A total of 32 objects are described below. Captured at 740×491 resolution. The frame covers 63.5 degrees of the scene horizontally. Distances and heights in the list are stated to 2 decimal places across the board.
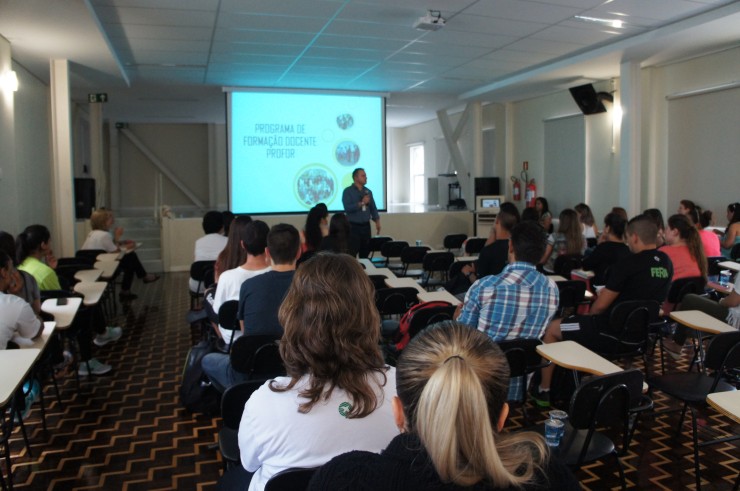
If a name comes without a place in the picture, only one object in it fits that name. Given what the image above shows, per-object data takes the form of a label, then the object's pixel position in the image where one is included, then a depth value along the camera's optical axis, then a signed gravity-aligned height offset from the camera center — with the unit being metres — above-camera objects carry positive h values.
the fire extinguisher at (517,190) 13.02 +0.24
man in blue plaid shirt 3.35 -0.54
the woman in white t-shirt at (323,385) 1.65 -0.53
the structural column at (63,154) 7.67 +0.64
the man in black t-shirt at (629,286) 4.14 -0.60
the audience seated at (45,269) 4.41 -0.50
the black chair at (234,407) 2.36 -0.81
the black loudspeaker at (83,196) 9.36 +0.11
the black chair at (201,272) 5.94 -0.72
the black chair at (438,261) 7.01 -0.70
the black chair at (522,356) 3.16 -0.83
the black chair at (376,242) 8.60 -0.58
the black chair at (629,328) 3.93 -0.85
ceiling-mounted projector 6.18 +1.89
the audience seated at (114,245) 7.46 -0.55
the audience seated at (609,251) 5.26 -0.46
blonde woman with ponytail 1.03 -0.43
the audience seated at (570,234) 6.48 -0.36
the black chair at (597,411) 2.50 -0.90
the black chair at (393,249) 7.96 -0.63
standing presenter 8.60 -0.06
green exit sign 10.32 +1.83
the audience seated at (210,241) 6.40 -0.42
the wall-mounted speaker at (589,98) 10.10 +1.75
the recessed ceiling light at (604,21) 6.47 +1.99
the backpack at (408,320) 4.03 -0.82
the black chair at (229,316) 3.71 -0.71
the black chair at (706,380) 3.11 -1.04
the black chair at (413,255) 7.51 -0.67
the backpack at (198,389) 4.05 -1.26
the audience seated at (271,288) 3.05 -0.44
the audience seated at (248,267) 3.79 -0.42
